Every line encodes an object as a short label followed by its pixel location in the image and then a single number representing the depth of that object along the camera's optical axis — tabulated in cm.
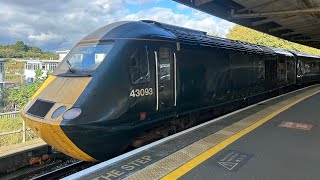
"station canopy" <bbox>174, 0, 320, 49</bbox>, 1003
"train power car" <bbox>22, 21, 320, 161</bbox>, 418
